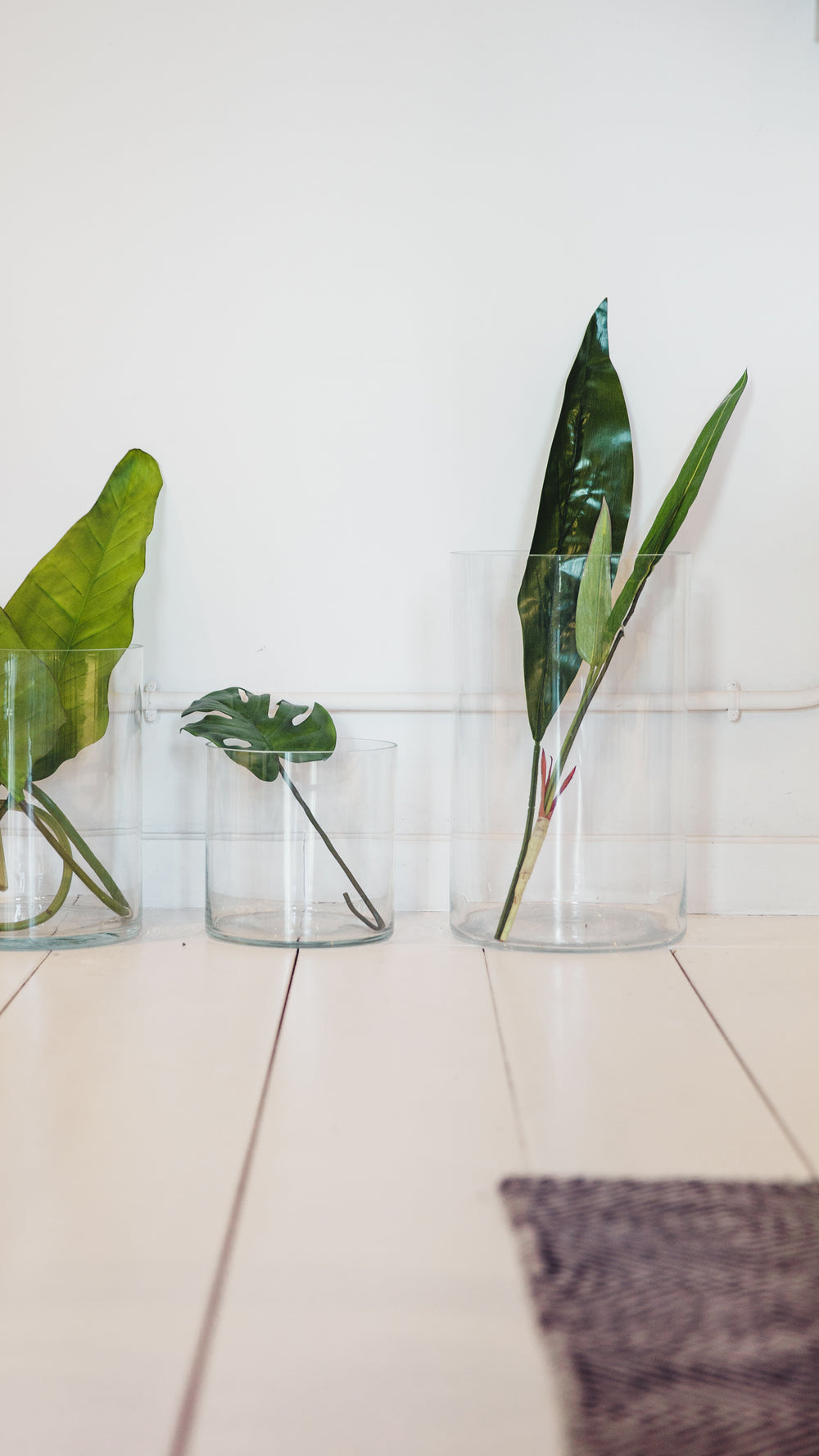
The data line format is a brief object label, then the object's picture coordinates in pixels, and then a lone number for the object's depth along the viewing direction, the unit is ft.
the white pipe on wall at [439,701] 3.60
